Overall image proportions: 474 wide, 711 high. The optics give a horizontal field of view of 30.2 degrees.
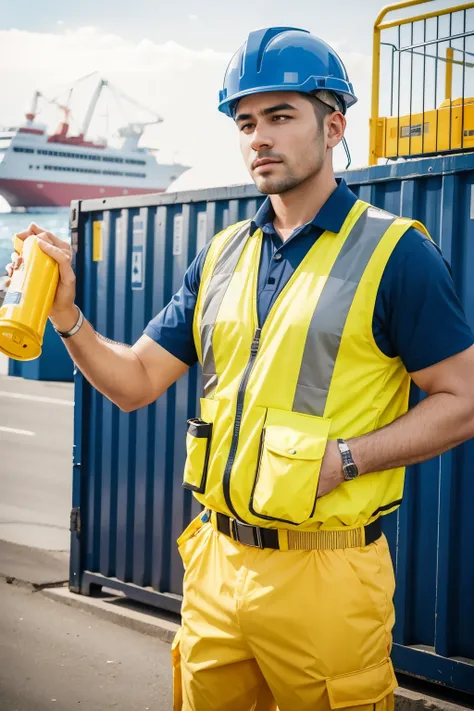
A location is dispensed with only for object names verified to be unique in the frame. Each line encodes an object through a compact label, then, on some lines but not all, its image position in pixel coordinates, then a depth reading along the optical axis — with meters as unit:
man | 1.97
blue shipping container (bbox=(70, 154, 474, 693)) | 3.62
